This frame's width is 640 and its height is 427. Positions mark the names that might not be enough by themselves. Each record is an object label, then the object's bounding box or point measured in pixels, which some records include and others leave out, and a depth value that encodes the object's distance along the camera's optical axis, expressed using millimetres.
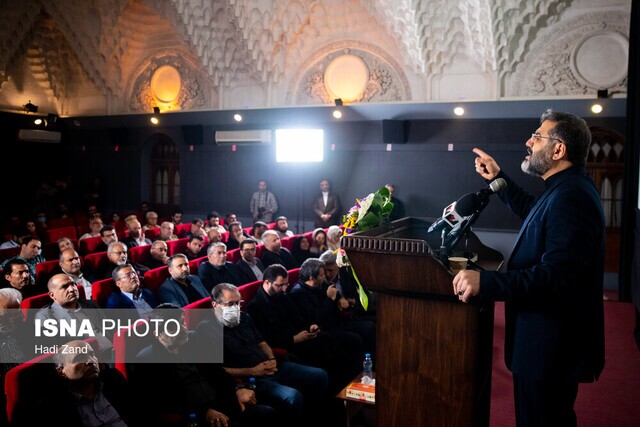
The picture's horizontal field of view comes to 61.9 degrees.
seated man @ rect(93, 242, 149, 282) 5926
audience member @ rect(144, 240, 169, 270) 6527
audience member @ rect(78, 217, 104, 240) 8305
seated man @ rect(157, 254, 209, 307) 5121
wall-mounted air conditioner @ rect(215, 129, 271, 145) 11898
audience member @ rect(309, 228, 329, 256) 8188
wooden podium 1761
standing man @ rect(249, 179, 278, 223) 11797
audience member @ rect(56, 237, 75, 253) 6535
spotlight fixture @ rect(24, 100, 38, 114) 13802
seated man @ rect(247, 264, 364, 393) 4508
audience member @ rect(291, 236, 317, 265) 8109
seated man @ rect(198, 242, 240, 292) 5926
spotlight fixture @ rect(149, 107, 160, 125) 12880
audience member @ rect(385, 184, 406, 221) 10418
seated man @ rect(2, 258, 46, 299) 4762
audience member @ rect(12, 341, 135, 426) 2758
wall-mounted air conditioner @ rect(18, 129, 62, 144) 13484
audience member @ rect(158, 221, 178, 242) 8117
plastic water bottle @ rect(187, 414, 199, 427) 3125
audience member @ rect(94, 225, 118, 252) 7113
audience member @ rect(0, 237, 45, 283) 6152
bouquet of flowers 2195
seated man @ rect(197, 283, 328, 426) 3744
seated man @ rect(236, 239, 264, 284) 6328
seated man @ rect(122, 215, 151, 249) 7785
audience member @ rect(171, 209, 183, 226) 10461
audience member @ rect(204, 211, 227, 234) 9508
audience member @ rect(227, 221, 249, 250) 8398
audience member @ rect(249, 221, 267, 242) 8742
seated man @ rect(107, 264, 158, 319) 4762
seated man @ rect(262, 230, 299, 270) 7188
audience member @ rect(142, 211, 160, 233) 9836
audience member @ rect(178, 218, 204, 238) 8225
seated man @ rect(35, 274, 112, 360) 4066
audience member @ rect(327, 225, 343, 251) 7263
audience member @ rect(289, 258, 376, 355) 5008
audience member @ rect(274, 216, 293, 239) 9344
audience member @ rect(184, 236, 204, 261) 7109
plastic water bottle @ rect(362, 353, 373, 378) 4043
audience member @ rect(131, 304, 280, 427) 3205
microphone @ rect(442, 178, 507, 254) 1823
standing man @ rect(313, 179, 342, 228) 11203
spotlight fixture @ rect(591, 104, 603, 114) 8891
